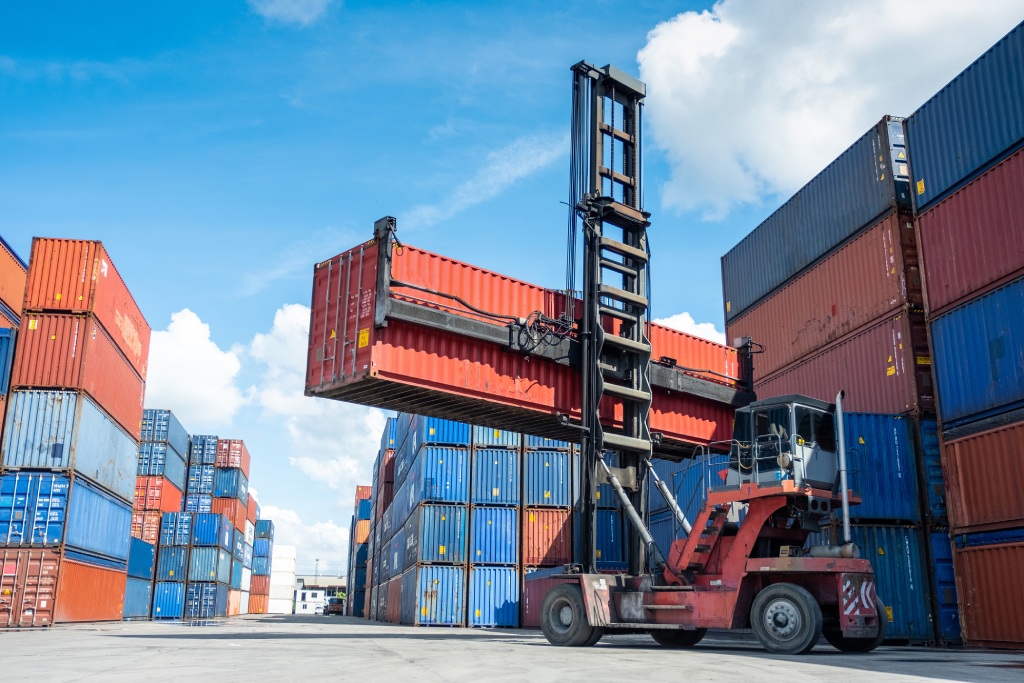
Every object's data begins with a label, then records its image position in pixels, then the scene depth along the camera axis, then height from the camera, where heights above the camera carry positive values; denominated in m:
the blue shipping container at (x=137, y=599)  36.62 -1.94
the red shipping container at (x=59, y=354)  24.89 +5.91
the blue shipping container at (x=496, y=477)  29.17 +2.81
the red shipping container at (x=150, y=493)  45.00 +3.32
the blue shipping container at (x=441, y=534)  28.55 +0.83
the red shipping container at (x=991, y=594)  15.52 -0.58
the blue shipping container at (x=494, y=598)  28.23 -1.28
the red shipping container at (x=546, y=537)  28.75 +0.76
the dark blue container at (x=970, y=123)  17.06 +9.38
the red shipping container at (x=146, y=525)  45.34 +1.65
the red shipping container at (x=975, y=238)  16.77 +6.74
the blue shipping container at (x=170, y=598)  47.59 -2.31
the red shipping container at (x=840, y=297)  20.38 +7.01
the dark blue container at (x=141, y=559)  37.88 -0.13
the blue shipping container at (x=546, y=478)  29.34 +2.79
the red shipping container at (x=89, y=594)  24.66 -1.19
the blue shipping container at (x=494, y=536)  28.72 +0.77
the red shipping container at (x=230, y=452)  55.91 +6.83
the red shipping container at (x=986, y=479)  15.84 +1.61
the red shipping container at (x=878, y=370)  19.39 +4.73
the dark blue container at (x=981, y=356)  16.27 +4.11
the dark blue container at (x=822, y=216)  21.09 +9.54
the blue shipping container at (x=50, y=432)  24.27 +3.55
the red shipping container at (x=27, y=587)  23.59 -0.88
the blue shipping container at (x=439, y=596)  28.25 -1.23
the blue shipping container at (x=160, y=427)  45.59 +6.94
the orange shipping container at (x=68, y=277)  25.48 +8.38
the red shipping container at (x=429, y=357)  14.08 +3.49
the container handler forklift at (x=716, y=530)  12.69 +0.51
